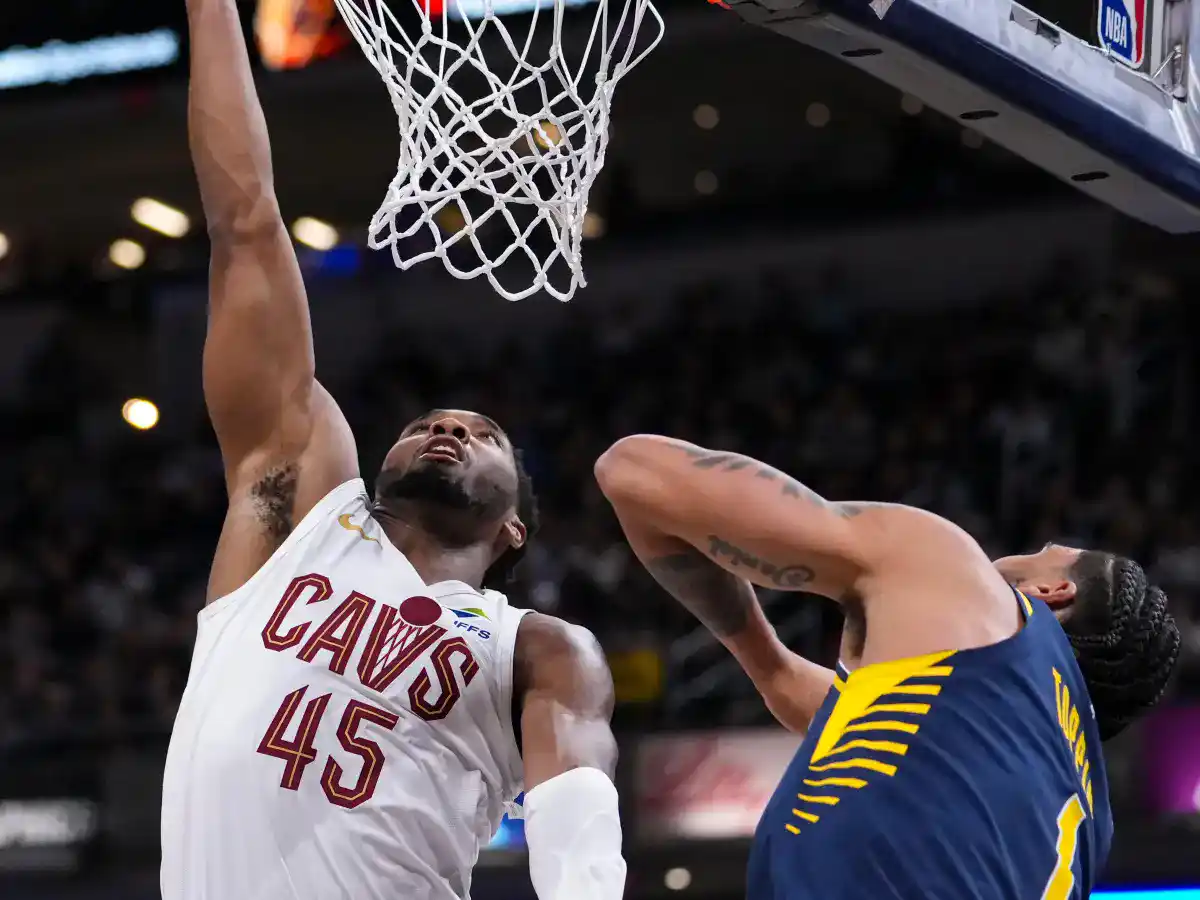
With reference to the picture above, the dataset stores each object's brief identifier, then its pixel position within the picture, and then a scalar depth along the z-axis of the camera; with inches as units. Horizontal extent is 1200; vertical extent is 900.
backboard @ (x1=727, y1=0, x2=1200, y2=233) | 223.6
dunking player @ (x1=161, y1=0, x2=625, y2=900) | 220.2
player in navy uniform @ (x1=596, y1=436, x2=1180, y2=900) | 177.8
